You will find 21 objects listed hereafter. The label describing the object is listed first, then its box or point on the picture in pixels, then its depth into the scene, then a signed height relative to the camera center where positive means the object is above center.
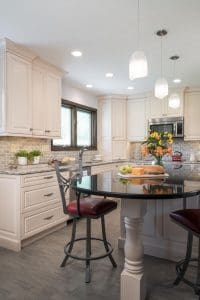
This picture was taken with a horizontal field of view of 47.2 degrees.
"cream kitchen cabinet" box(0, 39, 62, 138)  2.89 +0.79
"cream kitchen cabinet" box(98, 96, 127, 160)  5.64 +0.55
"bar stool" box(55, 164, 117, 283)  1.92 -0.52
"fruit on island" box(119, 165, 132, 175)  2.13 -0.20
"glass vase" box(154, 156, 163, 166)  2.44 -0.12
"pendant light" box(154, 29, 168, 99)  2.58 +0.69
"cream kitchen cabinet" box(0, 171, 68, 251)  2.68 -0.72
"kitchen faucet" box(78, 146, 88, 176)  3.84 -0.28
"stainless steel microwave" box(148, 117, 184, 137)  5.09 +0.55
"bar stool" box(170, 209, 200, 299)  1.56 -0.53
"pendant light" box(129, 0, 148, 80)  1.93 +0.71
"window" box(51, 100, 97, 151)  4.73 +0.50
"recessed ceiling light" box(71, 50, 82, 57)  3.18 +1.36
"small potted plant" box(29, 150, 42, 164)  3.47 -0.11
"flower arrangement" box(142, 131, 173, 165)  2.38 +0.02
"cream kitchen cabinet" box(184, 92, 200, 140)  5.09 +0.73
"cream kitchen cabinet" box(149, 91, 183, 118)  5.14 +0.92
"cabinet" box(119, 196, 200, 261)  2.31 -0.87
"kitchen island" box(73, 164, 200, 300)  1.39 -0.28
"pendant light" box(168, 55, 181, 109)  3.16 +0.66
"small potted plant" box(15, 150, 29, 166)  3.30 -0.11
